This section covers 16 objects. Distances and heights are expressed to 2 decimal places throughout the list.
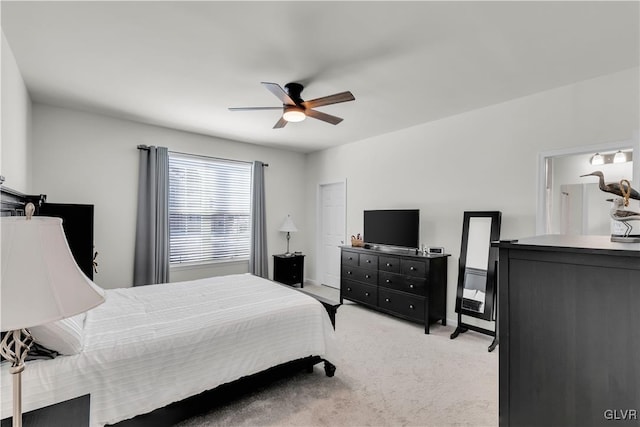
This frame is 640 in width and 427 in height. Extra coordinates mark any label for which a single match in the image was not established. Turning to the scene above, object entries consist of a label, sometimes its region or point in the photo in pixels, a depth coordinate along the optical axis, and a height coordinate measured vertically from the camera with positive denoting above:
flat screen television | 4.09 -0.10
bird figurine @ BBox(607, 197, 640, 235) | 1.19 +0.04
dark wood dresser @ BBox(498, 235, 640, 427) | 0.86 -0.35
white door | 5.67 -0.20
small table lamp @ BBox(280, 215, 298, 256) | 5.69 -0.14
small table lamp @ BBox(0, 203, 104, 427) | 0.81 -0.19
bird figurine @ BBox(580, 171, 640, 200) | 1.21 +0.14
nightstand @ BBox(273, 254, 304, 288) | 5.60 -0.95
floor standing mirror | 3.41 -0.58
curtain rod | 4.25 +1.01
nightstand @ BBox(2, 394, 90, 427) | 1.09 -0.75
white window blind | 4.69 +0.15
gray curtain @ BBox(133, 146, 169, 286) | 4.23 -0.04
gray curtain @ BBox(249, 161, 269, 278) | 5.38 -0.15
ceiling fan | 2.54 +1.06
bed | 1.57 -0.82
